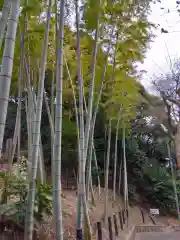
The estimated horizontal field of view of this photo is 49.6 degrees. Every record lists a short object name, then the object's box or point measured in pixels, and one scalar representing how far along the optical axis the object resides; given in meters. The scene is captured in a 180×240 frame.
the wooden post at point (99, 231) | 2.71
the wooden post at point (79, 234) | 2.23
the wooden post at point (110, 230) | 3.09
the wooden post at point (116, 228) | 3.62
